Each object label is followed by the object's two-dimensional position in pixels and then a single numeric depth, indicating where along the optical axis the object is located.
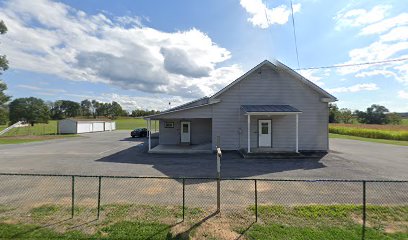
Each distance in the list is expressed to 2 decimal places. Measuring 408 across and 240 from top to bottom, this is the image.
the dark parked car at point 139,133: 35.34
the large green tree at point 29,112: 79.69
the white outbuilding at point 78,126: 44.31
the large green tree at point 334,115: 80.63
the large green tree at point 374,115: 78.19
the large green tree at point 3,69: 31.97
